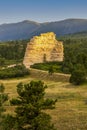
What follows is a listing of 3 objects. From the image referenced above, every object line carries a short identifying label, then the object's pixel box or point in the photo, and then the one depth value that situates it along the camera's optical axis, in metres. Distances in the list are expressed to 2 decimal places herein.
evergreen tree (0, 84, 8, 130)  43.02
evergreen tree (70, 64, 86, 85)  80.44
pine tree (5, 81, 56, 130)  32.78
